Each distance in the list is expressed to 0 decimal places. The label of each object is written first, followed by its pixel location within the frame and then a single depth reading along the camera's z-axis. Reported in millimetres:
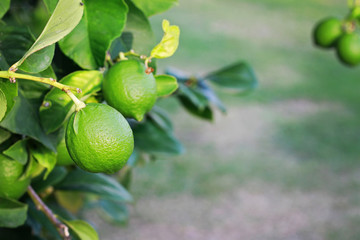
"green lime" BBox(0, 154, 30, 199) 928
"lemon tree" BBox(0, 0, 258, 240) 834
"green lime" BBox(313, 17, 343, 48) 1349
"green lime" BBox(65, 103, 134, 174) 830
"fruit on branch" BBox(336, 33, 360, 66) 1280
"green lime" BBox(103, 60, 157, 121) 881
